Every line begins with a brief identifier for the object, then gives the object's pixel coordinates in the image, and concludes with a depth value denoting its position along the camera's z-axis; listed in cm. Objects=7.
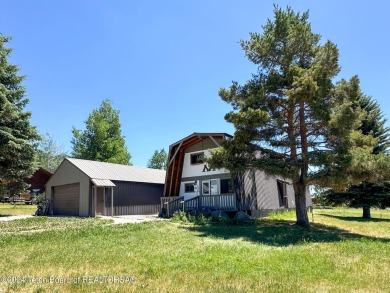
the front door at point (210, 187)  2022
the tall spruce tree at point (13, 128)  1970
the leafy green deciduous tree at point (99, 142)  4469
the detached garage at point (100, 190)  2192
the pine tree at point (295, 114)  1319
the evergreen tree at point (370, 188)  2138
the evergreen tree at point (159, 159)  6794
